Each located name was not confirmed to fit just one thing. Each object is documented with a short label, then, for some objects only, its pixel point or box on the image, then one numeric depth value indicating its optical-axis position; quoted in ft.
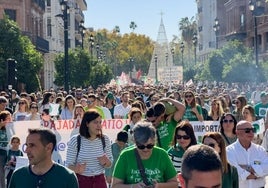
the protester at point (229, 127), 29.32
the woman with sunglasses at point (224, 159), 20.04
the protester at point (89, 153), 24.94
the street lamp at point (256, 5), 110.69
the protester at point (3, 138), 34.24
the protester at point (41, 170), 17.28
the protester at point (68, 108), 49.37
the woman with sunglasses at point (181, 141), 23.15
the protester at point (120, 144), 32.32
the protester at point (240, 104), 45.06
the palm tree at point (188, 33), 469.16
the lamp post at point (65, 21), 87.52
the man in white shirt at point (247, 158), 24.25
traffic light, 77.56
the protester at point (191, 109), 42.04
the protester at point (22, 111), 47.47
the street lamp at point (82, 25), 129.95
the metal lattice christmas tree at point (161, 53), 302.25
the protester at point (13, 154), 33.68
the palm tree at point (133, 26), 526.57
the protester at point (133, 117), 34.14
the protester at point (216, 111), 45.65
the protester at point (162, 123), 29.16
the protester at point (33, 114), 46.73
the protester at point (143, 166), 19.36
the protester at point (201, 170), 10.43
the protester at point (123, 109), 52.11
